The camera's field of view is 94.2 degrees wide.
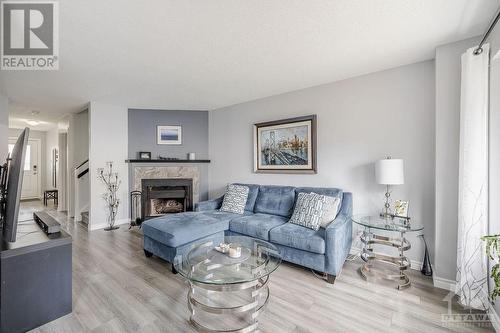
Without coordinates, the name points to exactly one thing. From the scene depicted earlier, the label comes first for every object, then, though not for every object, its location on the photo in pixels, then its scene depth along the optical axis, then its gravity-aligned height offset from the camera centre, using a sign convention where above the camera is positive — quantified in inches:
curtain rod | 74.0 +39.0
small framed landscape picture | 196.4 +25.7
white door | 303.7 -10.4
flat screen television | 62.9 -6.1
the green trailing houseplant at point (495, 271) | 54.1 -25.0
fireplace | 191.9 -25.6
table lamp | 99.9 -2.9
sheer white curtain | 78.0 -5.7
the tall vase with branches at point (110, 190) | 180.5 -19.6
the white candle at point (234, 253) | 84.6 -32.0
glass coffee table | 69.0 -34.9
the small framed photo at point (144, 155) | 191.0 +8.4
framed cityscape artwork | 142.0 +13.0
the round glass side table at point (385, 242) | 96.0 -34.6
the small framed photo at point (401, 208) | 102.7 -19.2
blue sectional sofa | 98.3 -31.5
